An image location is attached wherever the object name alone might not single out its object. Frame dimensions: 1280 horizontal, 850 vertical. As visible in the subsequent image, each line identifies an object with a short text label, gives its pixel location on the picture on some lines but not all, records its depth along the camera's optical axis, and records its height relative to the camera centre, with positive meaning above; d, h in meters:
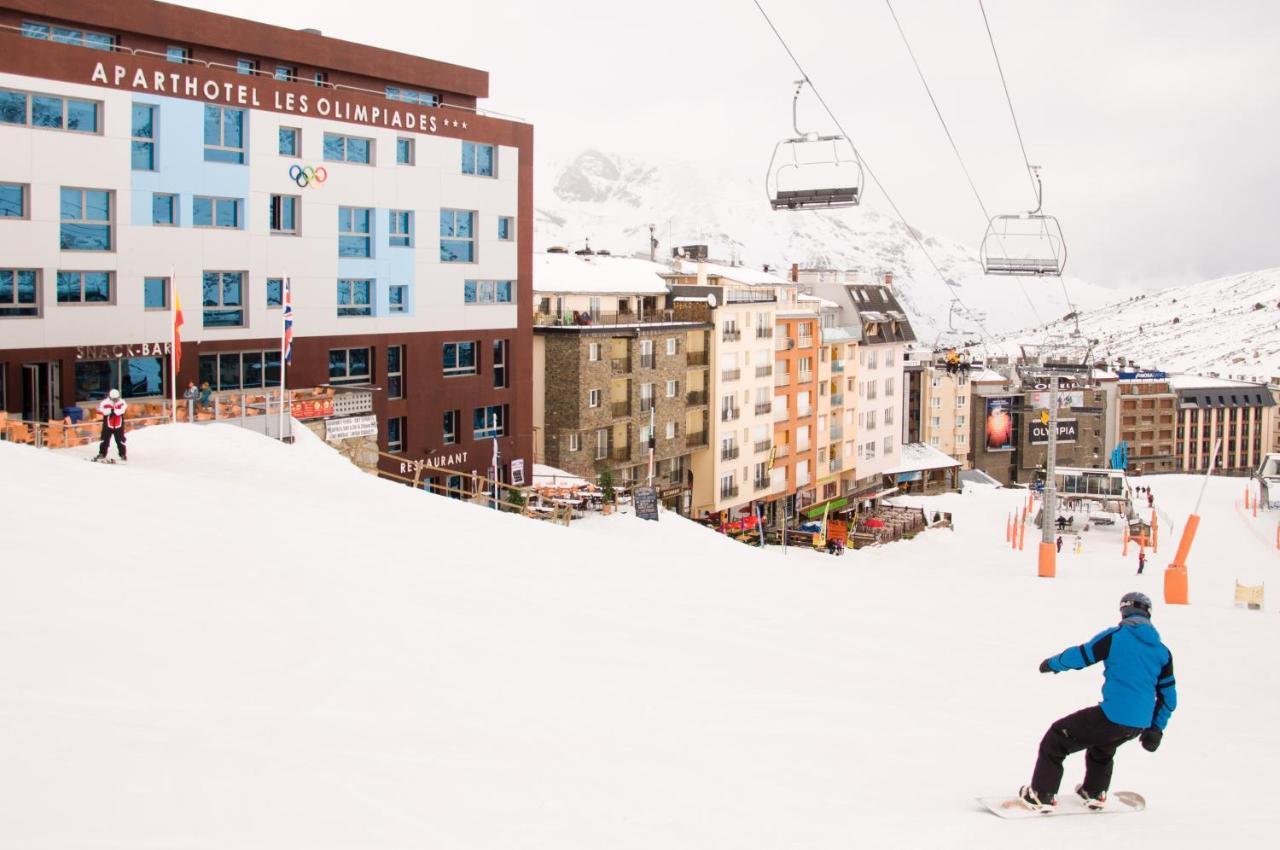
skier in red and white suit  20.69 -1.24
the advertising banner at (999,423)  124.12 -6.71
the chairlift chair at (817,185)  22.55 +3.21
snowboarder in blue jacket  9.12 -2.52
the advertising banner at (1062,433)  126.96 -7.76
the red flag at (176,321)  26.62 +0.58
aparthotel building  30.84 +3.71
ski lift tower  41.38 -5.06
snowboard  9.26 -3.42
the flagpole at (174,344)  26.26 +0.08
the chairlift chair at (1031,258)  27.34 +2.29
